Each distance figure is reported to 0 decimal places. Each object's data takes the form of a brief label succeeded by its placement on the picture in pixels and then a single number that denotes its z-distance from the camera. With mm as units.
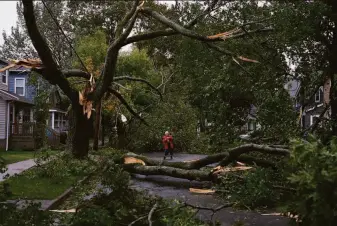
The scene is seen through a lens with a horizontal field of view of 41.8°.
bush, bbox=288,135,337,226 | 4078
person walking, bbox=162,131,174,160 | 22078
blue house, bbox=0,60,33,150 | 28156
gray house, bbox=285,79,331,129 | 11114
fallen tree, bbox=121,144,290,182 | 9399
